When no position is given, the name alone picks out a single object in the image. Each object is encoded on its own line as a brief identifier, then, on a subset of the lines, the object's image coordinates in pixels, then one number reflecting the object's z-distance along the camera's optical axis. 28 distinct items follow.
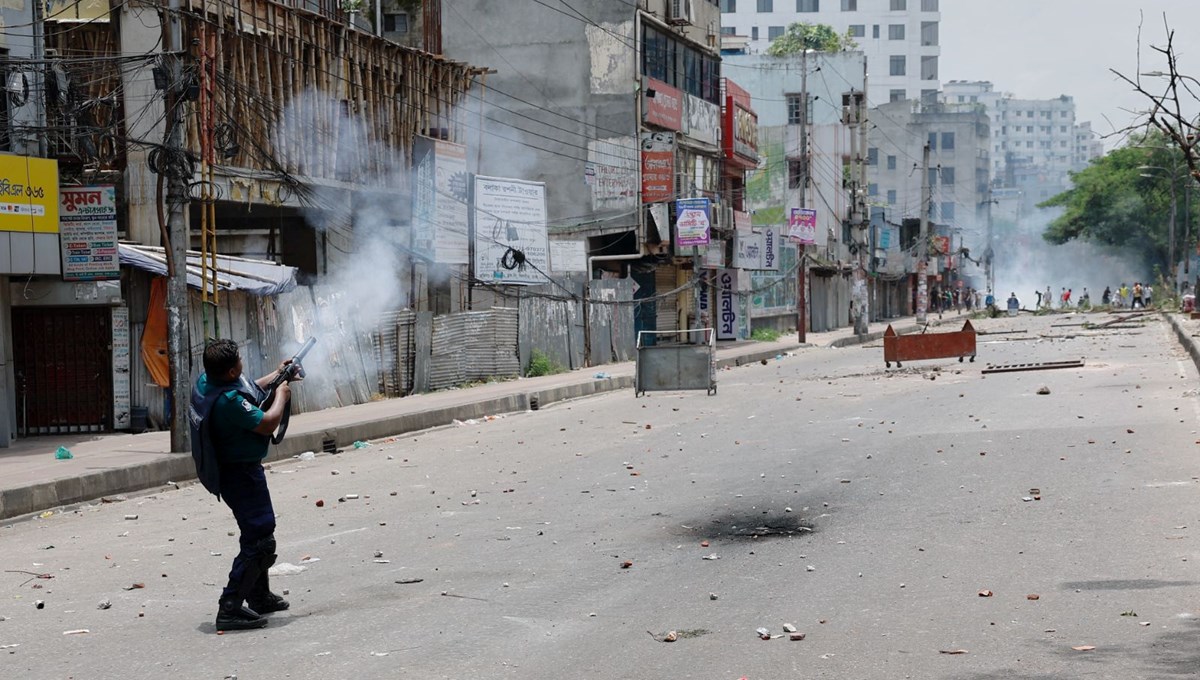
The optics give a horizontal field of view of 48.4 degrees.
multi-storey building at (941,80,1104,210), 138.95
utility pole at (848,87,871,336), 52.12
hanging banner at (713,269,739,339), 51.90
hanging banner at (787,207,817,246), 48.06
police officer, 7.31
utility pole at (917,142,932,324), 63.53
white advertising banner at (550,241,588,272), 36.50
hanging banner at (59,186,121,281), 18.61
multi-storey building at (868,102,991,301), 112.50
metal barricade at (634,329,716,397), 24.83
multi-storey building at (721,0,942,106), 138.50
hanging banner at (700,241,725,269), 47.84
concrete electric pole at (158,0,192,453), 16.08
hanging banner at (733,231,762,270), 51.91
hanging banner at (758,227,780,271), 55.66
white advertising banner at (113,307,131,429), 19.94
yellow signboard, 17.59
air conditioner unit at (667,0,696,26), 46.47
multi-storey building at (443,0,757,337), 42.78
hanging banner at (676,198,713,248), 40.59
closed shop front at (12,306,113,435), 19.84
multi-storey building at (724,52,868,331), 69.38
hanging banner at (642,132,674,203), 42.68
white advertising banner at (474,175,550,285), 31.55
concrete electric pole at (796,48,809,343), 47.47
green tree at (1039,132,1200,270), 100.06
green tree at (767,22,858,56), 101.77
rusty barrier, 31.02
